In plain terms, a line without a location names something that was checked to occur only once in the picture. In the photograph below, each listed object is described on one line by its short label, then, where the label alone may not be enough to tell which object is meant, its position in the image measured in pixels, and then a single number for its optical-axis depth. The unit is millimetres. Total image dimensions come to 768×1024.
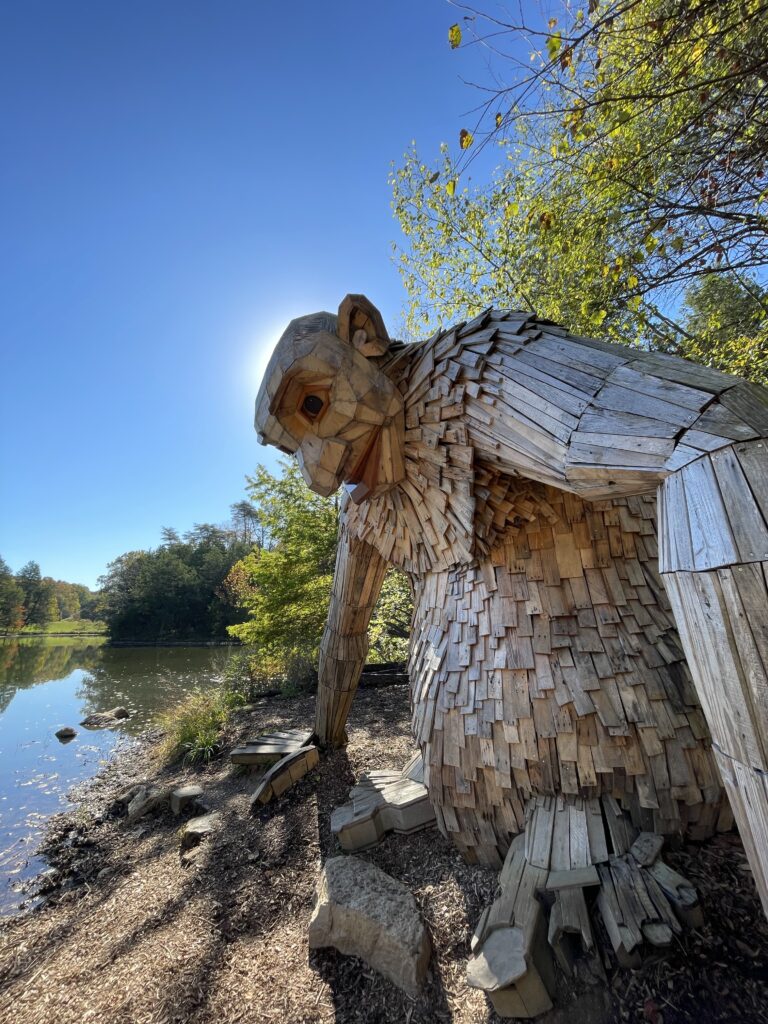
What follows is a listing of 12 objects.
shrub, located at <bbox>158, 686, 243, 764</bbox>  5473
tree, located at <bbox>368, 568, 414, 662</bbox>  7367
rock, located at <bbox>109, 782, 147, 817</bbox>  4727
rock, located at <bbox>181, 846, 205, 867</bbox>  2837
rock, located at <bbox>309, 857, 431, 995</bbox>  1540
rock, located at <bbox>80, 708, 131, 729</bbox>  9969
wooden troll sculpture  884
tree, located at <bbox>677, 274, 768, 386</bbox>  4078
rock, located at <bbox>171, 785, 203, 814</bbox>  4027
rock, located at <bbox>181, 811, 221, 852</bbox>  3115
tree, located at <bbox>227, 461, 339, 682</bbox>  7695
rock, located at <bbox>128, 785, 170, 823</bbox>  4270
